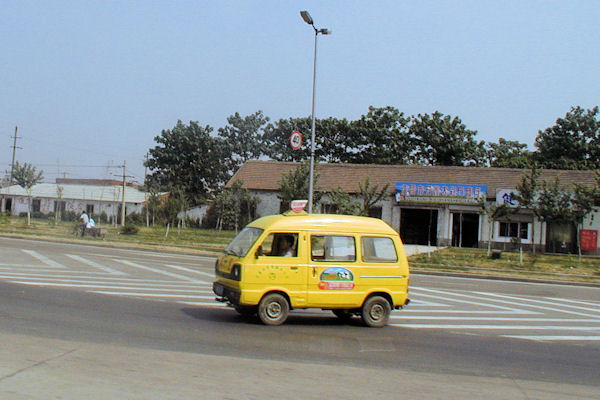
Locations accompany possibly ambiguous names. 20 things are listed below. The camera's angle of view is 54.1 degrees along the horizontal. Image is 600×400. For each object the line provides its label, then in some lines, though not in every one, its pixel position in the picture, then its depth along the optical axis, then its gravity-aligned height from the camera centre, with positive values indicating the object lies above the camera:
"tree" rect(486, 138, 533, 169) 54.31 +7.81
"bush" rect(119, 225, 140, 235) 38.16 -0.77
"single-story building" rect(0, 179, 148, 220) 59.88 +1.61
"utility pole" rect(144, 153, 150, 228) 49.31 +2.44
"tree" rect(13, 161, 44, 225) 75.19 +5.07
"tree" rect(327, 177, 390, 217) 31.14 +1.46
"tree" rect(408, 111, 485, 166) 56.12 +8.68
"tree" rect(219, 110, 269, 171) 61.91 +9.15
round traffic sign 24.72 +3.61
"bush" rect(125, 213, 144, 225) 51.34 -0.06
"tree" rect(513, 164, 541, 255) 32.88 +2.50
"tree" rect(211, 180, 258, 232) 45.59 +1.39
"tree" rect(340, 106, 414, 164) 57.72 +9.12
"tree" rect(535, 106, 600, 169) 53.59 +9.00
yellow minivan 10.37 -0.75
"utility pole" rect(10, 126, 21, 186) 76.26 +5.70
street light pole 24.45 +6.88
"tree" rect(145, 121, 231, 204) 59.16 +6.11
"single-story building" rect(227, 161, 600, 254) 38.91 +1.83
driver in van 10.62 -0.37
